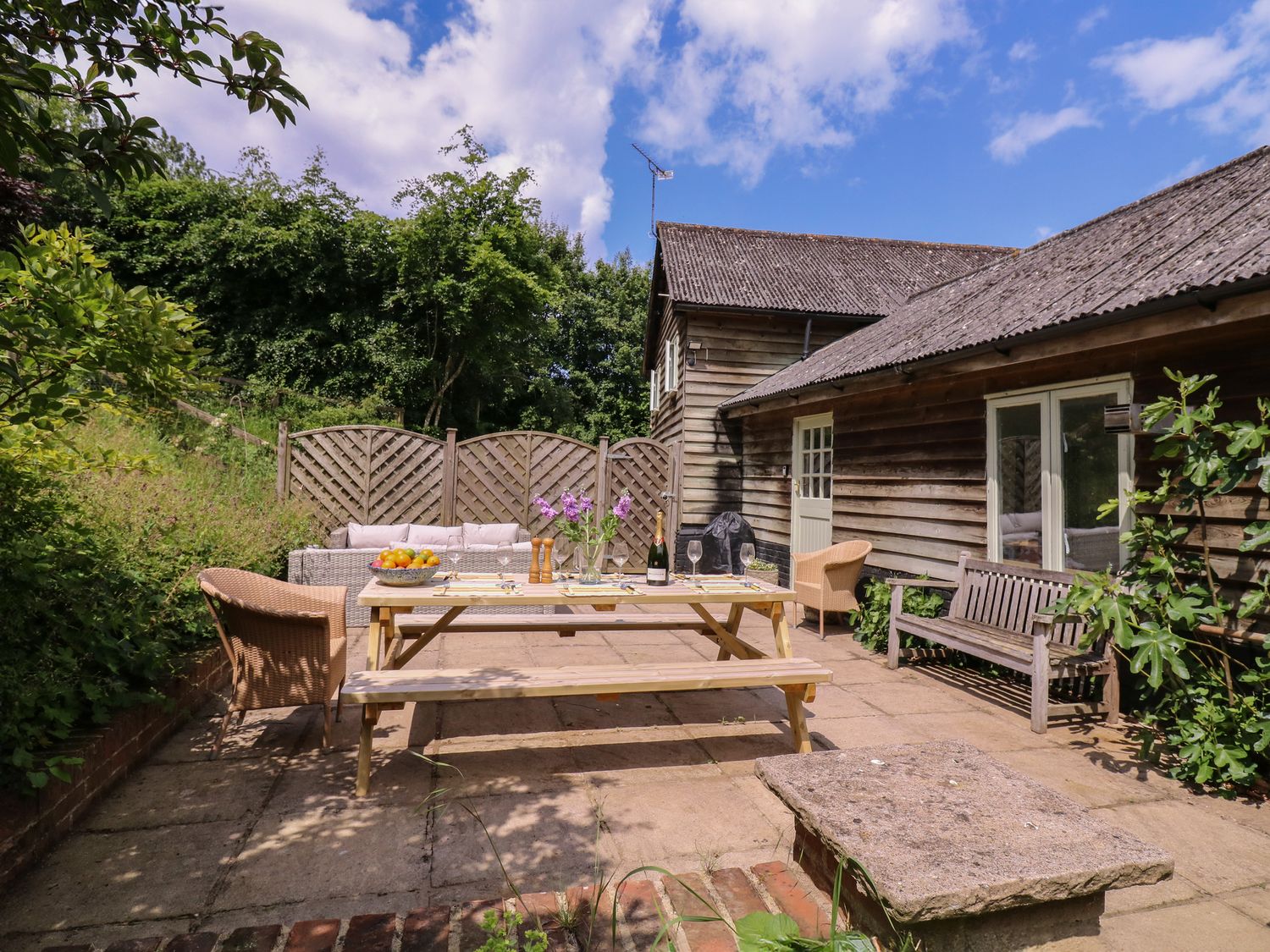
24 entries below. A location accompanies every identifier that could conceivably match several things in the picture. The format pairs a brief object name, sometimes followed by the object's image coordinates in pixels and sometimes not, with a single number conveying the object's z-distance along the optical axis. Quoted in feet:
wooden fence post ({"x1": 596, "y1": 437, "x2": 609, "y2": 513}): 29.66
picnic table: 8.93
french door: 13.55
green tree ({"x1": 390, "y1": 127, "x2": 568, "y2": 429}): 50.80
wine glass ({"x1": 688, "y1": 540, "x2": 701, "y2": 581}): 13.66
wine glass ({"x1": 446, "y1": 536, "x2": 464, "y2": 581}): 13.34
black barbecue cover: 30.22
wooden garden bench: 11.95
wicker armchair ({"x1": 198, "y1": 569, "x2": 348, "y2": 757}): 9.82
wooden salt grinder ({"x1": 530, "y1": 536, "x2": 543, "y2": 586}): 12.88
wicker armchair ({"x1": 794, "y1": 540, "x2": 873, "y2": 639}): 19.20
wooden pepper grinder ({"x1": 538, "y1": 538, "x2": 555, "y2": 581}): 12.91
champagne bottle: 12.35
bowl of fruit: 11.62
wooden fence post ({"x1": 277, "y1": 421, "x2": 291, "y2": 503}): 26.02
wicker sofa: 18.95
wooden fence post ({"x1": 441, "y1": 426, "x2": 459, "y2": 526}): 28.12
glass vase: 12.57
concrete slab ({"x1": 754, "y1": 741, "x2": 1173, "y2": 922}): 4.07
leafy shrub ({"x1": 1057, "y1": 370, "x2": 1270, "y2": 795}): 9.46
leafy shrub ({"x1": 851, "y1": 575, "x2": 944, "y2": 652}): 17.72
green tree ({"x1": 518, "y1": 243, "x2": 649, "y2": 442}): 72.69
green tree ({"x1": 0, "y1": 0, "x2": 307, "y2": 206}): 4.20
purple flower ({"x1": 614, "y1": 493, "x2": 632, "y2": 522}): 12.64
